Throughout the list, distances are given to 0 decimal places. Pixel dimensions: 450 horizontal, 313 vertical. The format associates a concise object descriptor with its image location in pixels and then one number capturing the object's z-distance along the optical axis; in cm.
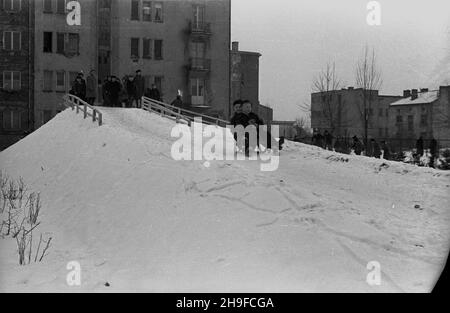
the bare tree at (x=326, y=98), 3136
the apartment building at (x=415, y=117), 3269
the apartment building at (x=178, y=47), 4075
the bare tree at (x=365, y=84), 2645
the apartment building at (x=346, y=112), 3407
